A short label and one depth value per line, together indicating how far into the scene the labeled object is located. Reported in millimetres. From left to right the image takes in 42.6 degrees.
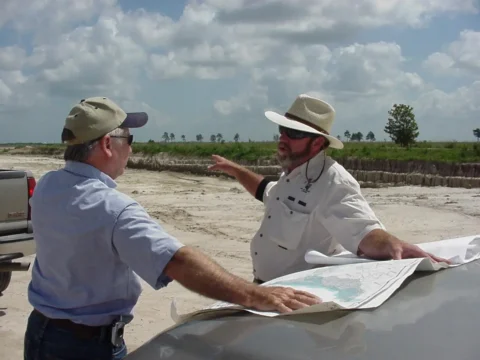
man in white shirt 3104
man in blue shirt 2059
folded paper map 1935
